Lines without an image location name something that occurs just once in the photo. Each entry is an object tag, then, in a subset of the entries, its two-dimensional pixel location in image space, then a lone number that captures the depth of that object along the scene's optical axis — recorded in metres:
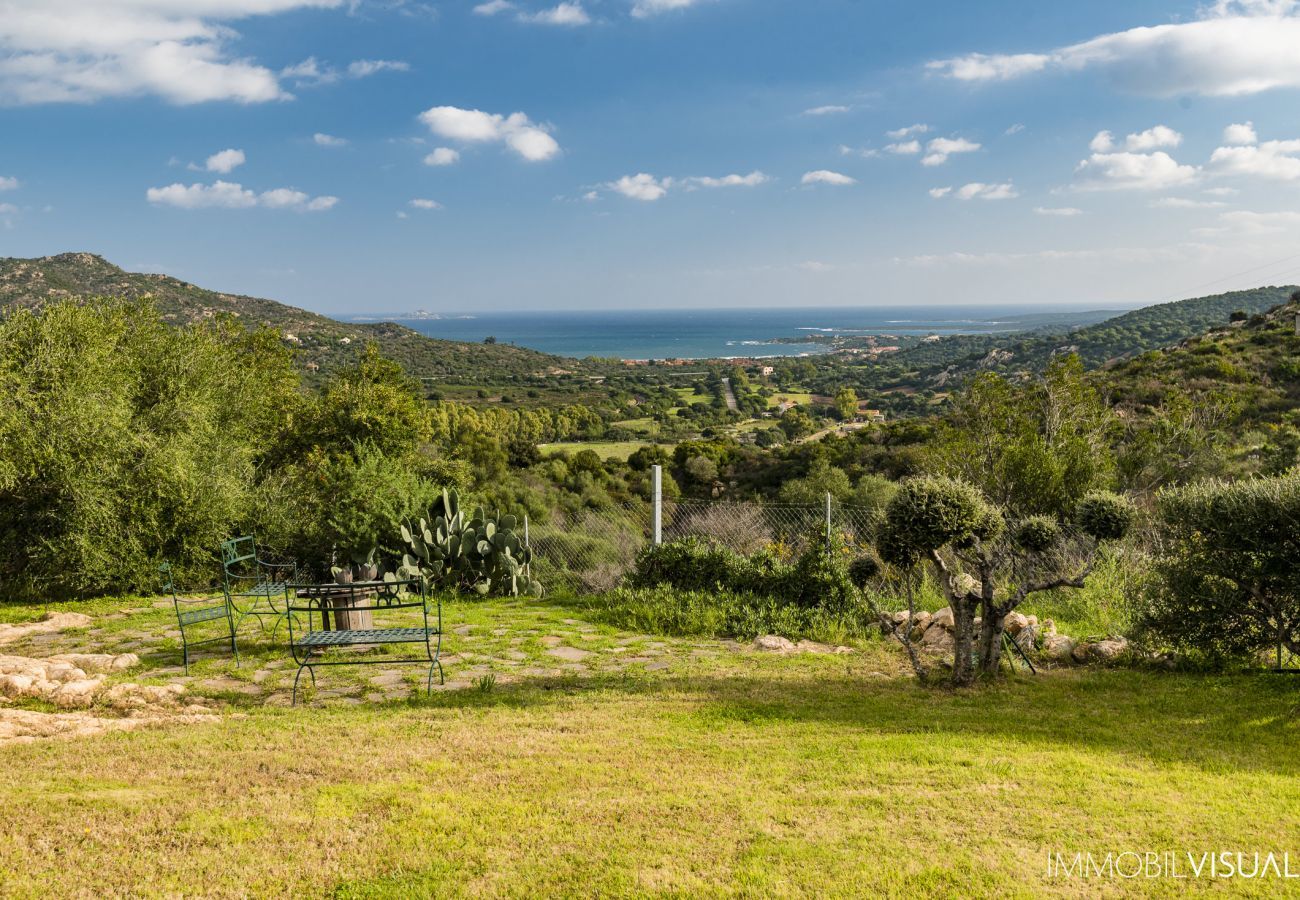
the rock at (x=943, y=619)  7.52
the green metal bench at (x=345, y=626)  5.66
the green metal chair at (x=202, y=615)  6.49
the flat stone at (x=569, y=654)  7.08
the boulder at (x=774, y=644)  7.34
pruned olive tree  5.52
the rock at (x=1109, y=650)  6.61
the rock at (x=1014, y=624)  7.04
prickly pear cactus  10.32
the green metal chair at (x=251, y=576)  7.77
